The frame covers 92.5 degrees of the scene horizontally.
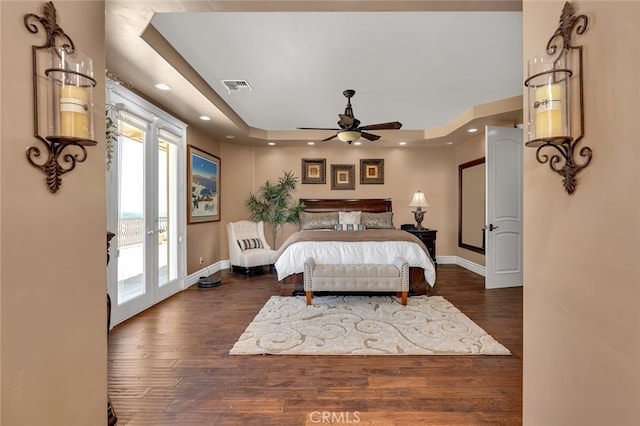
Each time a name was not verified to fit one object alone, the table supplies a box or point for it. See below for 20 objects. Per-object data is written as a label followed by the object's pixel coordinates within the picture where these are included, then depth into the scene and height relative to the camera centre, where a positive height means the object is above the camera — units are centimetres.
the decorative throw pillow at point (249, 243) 587 -63
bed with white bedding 431 -58
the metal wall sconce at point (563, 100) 112 +42
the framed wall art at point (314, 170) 689 +93
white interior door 472 +6
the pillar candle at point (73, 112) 118 +39
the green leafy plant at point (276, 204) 659 +16
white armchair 569 -74
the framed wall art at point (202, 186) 510 +47
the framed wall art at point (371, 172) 689 +88
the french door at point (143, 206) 332 +7
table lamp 636 +15
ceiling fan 389 +111
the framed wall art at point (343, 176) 690 +80
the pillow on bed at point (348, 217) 637 -13
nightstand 627 -54
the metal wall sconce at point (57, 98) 112 +44
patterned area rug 271 -121
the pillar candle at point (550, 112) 115 +37
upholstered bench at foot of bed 383 -84
